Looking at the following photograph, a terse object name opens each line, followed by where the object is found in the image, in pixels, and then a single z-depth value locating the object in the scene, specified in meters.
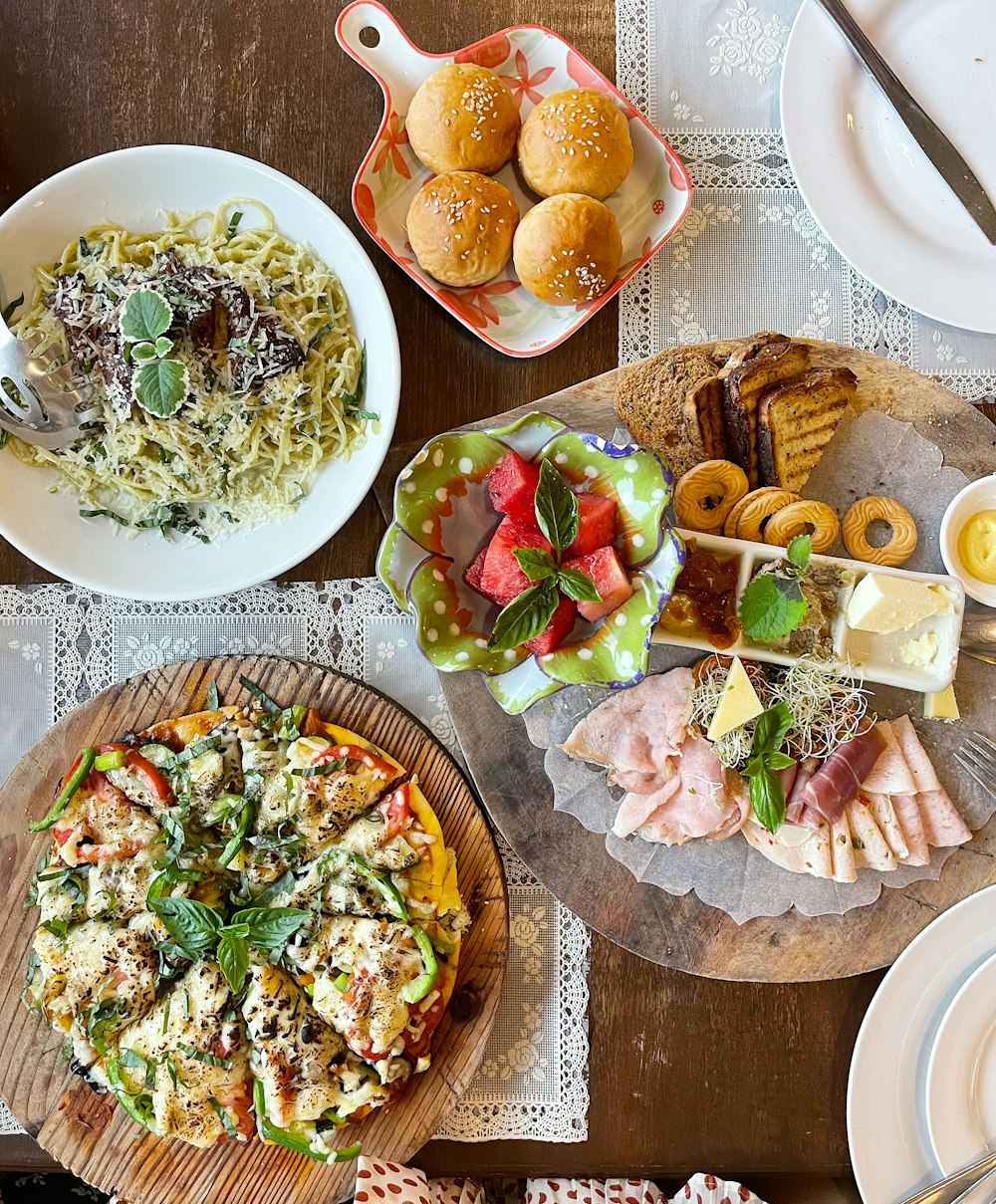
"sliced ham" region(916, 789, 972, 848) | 0.64
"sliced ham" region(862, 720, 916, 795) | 0.63
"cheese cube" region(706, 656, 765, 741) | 0.61
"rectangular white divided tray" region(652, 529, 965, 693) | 0.61
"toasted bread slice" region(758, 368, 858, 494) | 0.62
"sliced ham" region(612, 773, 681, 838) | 0.63
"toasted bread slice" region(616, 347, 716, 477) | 0.64
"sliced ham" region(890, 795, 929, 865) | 0.64
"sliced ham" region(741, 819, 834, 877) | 0.63
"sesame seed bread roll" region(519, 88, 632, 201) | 0.62
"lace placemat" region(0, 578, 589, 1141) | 0.66
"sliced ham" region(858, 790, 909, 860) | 0.64
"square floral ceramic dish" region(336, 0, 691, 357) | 0.64
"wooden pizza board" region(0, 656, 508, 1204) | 0.64
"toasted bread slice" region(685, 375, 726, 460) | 0.63
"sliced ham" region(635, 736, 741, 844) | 0.63
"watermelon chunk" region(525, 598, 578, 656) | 0.58
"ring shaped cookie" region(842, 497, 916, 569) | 0.64
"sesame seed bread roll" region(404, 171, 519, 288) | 0.62
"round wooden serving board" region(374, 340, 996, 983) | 0.66
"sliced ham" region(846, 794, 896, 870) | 0.64
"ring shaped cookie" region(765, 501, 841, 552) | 0.62
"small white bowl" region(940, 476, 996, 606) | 0.63
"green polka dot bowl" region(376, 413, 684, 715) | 0.57
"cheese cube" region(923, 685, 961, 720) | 0.64
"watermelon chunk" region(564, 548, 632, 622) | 0.57
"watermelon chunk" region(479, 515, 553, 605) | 0.58
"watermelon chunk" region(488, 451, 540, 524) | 0.59
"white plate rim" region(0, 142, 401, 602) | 0.60
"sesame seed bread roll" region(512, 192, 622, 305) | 0.61
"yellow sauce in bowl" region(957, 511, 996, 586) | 0.64
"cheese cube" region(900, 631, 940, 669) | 0.62
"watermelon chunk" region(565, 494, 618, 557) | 0.58
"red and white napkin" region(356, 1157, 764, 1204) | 0.63
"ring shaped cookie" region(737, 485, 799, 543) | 0.62
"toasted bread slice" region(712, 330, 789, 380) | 0.64
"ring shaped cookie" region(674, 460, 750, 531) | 0.62
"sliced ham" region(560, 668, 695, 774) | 0.63
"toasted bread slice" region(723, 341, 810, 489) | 0.63
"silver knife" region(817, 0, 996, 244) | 0.65
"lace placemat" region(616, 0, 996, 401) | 0.67
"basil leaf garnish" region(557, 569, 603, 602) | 0.56
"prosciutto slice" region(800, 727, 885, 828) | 0.63
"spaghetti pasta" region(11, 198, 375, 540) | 0.61
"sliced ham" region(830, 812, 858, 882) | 0.63
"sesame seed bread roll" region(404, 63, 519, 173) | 0.62
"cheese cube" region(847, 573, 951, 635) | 0.60
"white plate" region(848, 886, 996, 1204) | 0.65
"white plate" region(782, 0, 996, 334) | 0.66
